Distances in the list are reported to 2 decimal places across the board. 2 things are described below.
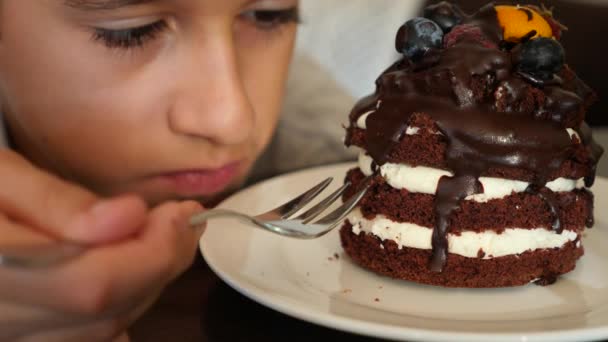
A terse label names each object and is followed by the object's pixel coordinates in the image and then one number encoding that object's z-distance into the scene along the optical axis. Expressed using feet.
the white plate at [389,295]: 1.28
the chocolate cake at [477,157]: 1.40
